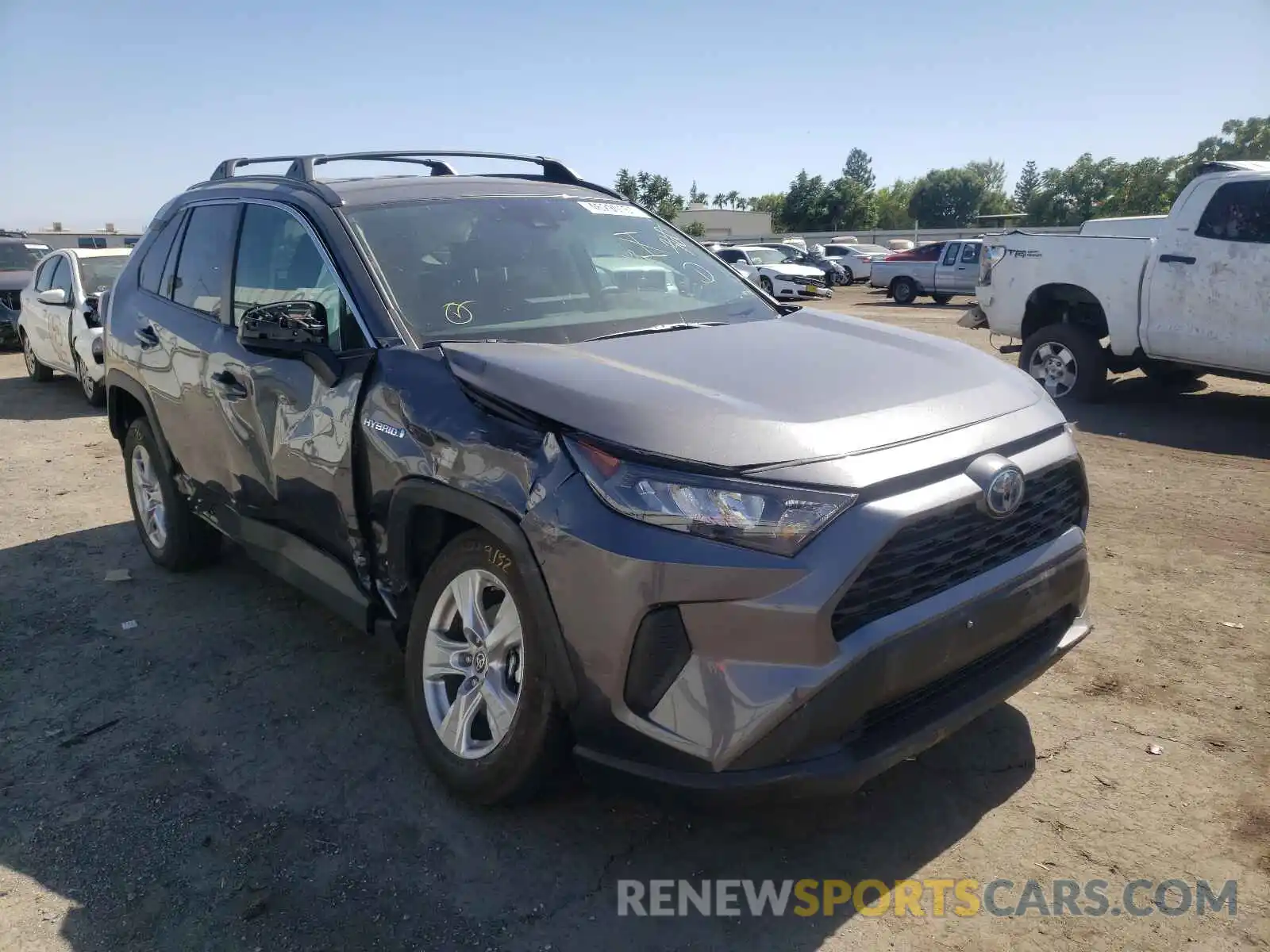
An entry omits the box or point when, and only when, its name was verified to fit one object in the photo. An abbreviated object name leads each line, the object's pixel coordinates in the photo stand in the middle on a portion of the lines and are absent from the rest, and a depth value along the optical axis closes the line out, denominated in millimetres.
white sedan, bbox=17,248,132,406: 10328
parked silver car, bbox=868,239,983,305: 25188
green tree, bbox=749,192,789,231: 131525
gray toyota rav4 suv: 2344
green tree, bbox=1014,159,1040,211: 108006
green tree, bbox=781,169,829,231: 84438
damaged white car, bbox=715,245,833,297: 26750
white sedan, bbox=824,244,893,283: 36812
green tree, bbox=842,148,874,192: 147062
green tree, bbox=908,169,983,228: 97625
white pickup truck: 7754
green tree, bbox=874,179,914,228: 104438
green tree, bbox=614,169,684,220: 73250
